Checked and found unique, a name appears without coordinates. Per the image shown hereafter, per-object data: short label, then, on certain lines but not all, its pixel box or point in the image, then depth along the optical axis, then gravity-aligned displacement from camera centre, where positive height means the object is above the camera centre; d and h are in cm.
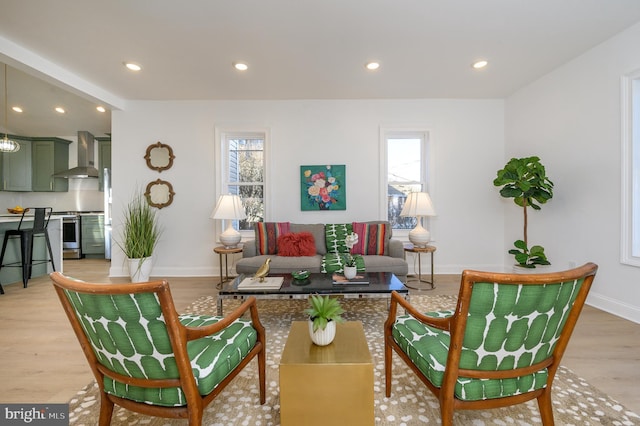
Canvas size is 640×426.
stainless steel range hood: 600 +105
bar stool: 375 -37
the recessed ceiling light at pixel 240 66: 321 +165
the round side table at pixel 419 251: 365 -52
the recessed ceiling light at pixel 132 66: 321 +165
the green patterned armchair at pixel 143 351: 100 -54
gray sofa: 328 -61
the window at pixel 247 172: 454 +61
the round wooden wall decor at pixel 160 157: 434 +81
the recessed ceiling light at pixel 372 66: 322 +165
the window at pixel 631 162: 267 +46
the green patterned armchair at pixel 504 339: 102 -50
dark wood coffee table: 228 -65
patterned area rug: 145 -106
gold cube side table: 118 -76
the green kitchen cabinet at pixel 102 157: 621 +117
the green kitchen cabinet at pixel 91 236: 597 -54
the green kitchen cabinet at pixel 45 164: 615 +100
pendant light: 455 +107
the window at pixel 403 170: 452 +64
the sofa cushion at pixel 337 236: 381 -35
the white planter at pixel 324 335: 134 -58
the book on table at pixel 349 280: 246 -61
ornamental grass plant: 391 -31
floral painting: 433 +34
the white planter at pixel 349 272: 256 -55
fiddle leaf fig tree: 321 +26
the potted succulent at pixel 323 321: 133 -52
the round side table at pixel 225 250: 369 -52
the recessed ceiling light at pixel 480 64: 324 +167
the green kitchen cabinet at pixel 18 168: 588 +88
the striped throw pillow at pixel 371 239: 373 -38
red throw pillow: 357 -44
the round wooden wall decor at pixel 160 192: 435 +28
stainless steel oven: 590 -53
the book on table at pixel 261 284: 234 -62
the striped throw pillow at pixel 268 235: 374 -33
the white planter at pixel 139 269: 391 -81
